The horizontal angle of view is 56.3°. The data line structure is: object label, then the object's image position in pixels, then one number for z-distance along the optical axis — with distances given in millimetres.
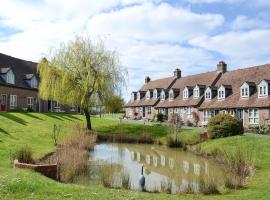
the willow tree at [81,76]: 27107
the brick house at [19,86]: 33991
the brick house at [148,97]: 41794
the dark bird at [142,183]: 9930
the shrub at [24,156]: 11335
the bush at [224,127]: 21244
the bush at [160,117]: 37835
